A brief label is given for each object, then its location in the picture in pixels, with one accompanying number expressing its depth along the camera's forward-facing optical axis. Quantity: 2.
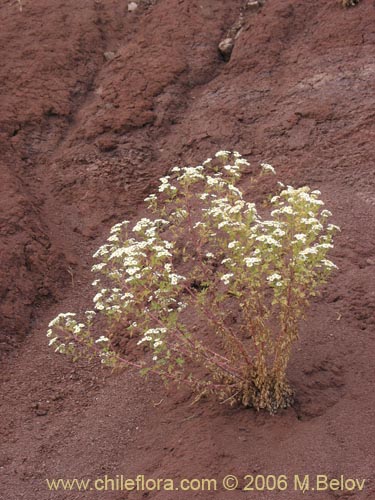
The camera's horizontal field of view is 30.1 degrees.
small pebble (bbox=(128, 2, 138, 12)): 10.76
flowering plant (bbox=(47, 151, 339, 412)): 4.33
